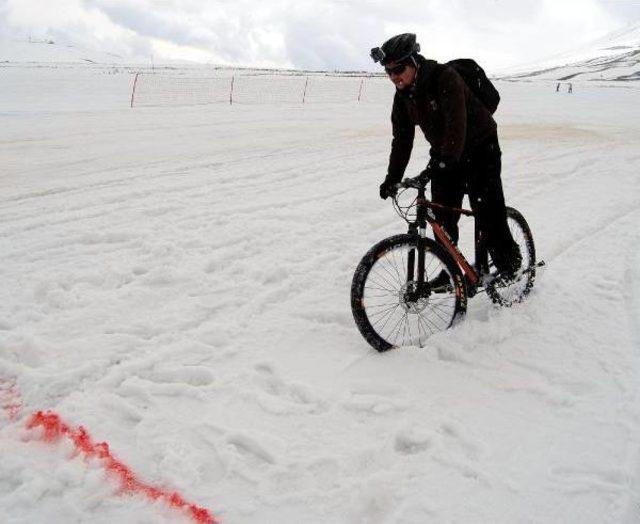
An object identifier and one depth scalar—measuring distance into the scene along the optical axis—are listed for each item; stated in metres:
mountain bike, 3.47
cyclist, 3.29
